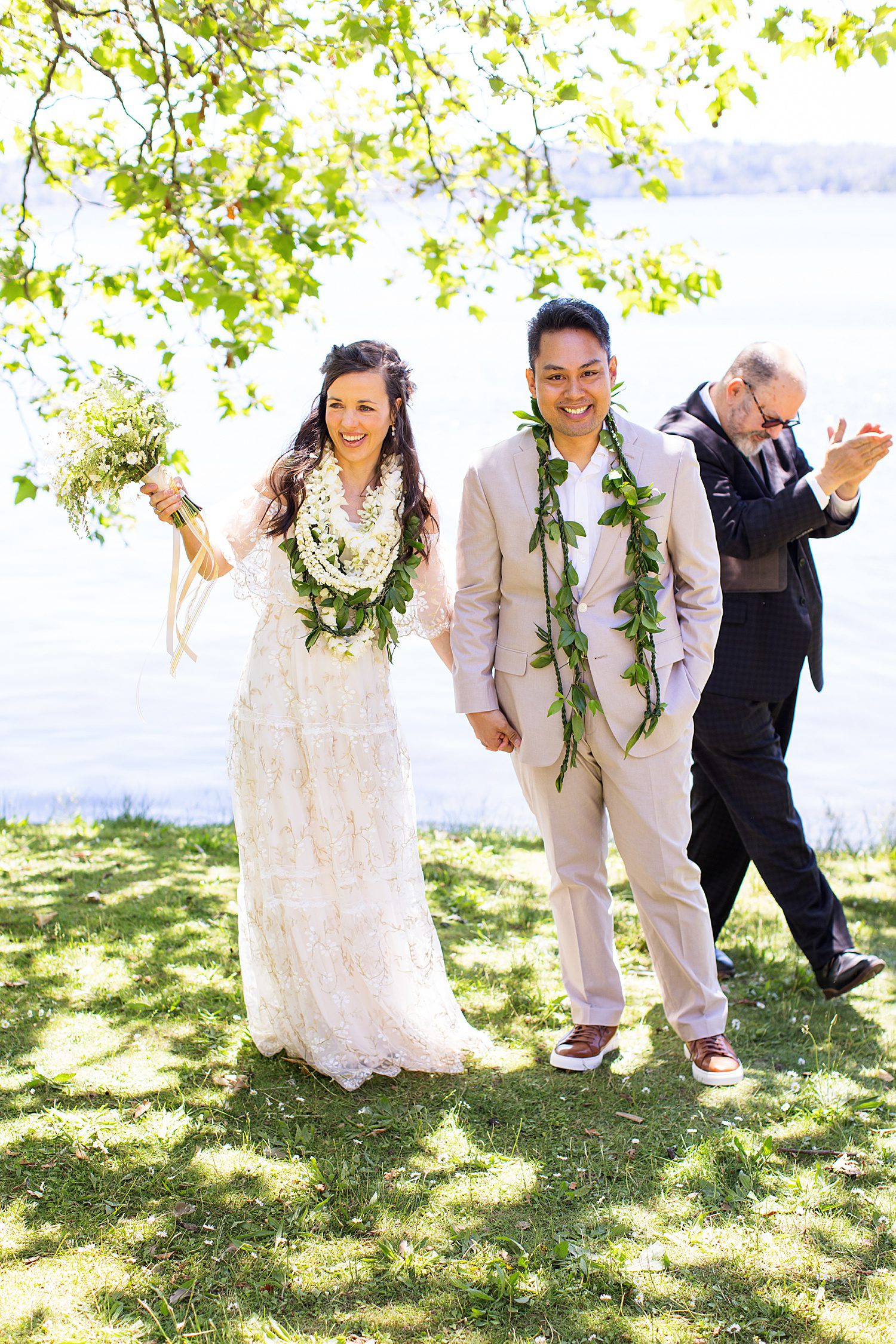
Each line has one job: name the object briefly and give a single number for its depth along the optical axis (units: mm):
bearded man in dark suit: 4297
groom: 3633
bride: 3674
